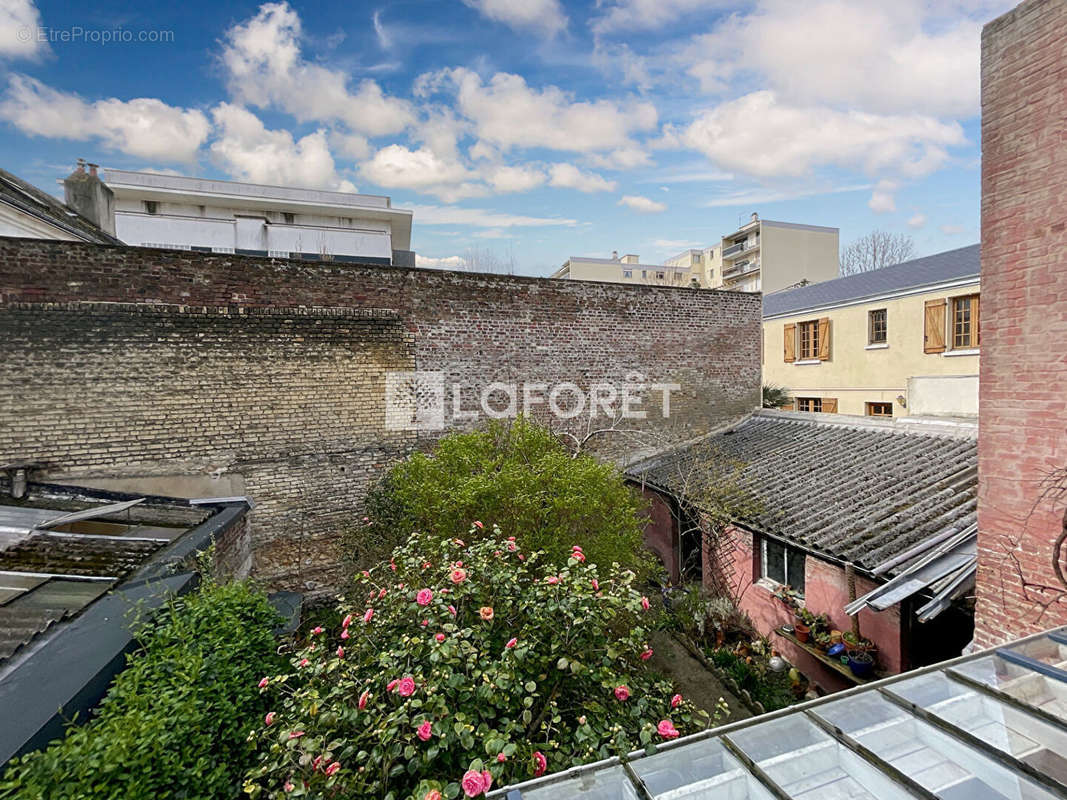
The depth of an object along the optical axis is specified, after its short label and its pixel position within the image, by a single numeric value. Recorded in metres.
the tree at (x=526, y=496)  6.36
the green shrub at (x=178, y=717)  2.48
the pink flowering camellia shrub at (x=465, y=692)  2.58
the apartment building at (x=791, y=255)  37.81
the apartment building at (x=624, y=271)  49.03
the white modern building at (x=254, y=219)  17.84
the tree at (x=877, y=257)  35.53
